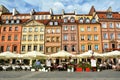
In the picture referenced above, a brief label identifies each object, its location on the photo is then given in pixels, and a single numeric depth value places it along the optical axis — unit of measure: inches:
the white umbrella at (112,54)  562.6
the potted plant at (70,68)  477.3
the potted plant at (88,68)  471.9
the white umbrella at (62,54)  544.2
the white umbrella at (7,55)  568.0
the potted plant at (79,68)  480.3
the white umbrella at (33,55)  546.7
